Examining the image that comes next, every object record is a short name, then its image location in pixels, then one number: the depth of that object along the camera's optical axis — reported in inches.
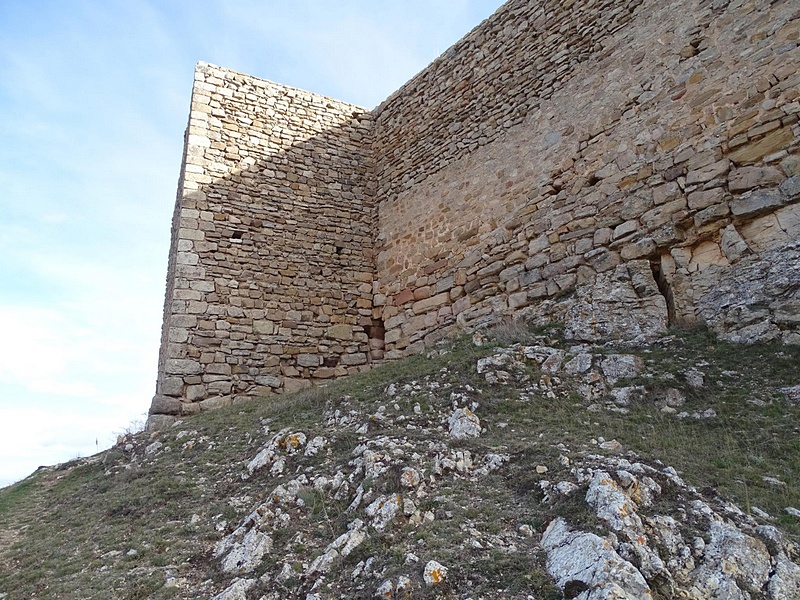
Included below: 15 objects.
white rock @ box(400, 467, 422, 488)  157.5
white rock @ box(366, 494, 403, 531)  145.3
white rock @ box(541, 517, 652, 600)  105.7
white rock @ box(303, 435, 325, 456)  197.9
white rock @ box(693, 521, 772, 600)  110.2
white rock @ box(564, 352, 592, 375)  229.8
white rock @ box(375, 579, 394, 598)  117.7
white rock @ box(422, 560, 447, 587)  117.5
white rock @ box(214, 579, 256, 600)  131.7
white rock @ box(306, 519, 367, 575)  135.4
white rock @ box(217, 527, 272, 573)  144.4
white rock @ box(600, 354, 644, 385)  219.3
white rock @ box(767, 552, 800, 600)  108.9
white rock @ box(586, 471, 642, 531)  124.0
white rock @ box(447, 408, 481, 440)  194.7
